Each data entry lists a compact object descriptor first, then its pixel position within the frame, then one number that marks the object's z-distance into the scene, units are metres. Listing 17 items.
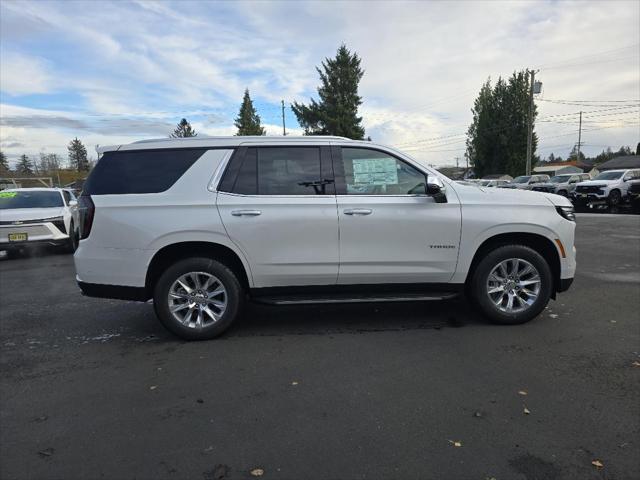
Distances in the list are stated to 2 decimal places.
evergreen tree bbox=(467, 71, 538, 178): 55.19
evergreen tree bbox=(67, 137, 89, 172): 105.38
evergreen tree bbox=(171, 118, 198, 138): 65.94
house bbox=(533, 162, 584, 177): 77.71
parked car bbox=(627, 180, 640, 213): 20.73
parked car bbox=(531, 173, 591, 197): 28.25
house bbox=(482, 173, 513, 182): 55.23
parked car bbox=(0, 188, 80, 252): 10.05
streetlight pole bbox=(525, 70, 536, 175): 41.83
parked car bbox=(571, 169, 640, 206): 22.03
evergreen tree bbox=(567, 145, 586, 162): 108.79
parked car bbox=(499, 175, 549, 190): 34.85
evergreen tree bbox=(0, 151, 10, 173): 94.51
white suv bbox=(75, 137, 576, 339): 4.58
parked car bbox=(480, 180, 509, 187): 34.55
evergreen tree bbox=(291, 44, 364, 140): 48.41
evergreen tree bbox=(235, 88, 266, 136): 57.66
